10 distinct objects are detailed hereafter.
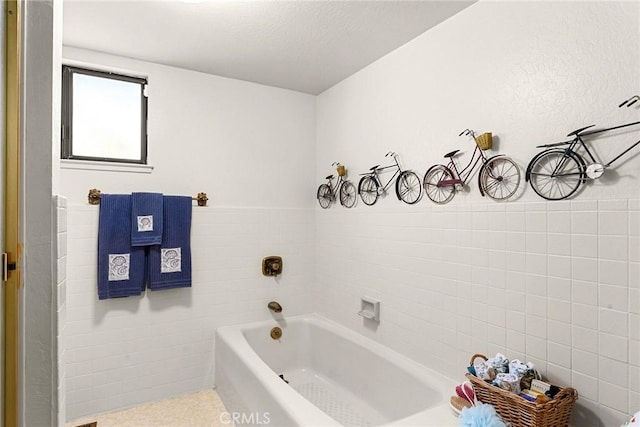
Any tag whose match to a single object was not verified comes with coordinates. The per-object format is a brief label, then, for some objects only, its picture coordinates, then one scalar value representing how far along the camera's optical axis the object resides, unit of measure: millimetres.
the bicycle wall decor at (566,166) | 1265
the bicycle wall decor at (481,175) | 1589
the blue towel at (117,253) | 2232
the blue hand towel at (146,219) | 2299
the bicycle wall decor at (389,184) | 2109
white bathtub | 1660
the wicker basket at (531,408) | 1188
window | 2240
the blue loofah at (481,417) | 1243
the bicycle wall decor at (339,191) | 2658
